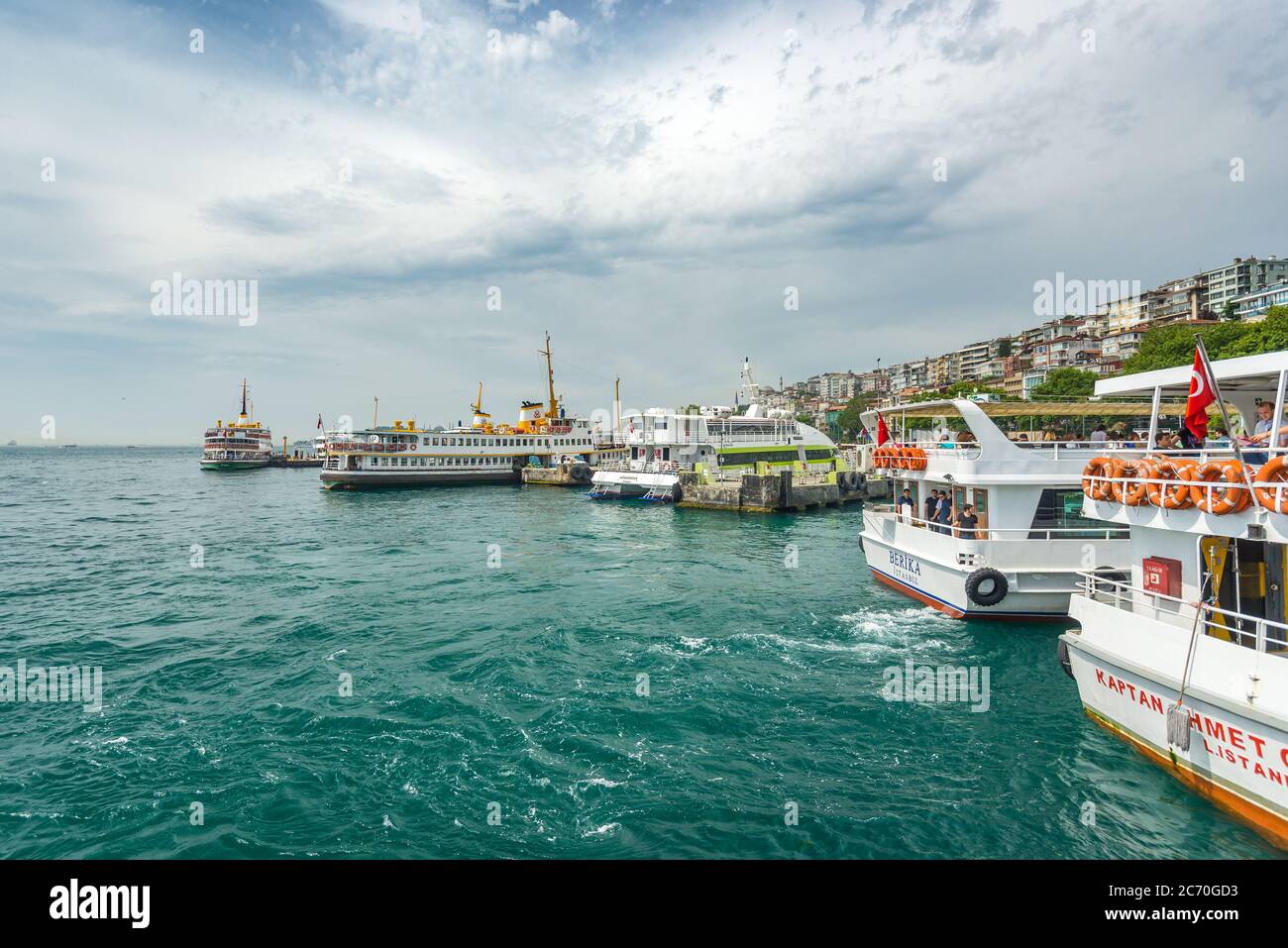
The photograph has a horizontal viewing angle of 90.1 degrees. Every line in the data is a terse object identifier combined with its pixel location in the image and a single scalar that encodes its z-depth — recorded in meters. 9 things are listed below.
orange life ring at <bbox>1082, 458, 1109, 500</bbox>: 10.01
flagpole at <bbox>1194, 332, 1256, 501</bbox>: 7.31
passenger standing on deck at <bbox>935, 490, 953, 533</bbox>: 17.50
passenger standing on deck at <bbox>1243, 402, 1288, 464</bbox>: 8.84
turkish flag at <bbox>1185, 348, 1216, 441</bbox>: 7.79
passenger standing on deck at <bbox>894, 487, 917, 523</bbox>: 19.39
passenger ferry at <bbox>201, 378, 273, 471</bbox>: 92.81
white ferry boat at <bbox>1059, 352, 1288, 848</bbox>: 7.21
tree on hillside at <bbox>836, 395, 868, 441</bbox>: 121.15
